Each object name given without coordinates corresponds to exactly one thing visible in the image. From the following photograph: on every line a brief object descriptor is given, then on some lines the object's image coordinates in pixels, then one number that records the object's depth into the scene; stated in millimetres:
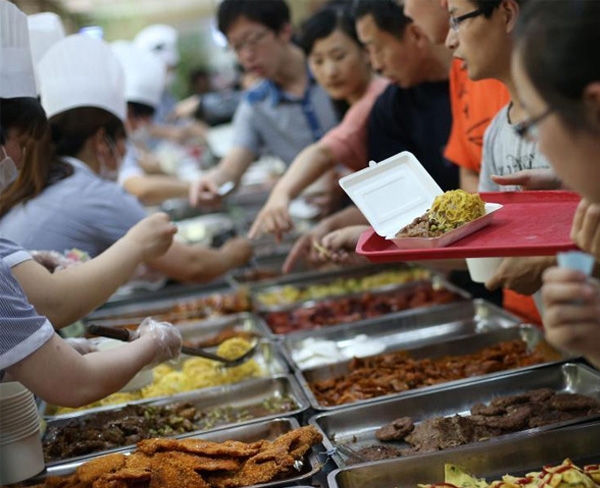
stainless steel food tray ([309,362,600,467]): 2113
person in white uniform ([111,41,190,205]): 5969
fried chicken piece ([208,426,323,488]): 1784
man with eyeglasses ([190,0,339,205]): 4145
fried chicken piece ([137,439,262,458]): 1856
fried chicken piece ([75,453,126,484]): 1790
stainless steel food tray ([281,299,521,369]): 2926
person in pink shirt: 3338
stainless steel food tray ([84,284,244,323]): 3719
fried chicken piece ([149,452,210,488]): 1757
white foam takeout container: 1814
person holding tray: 1107
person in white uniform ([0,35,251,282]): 2699
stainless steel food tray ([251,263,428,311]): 3812
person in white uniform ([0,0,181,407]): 1617
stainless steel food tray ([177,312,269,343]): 3293
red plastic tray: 1469
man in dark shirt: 2949
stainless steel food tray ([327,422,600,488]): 1741
